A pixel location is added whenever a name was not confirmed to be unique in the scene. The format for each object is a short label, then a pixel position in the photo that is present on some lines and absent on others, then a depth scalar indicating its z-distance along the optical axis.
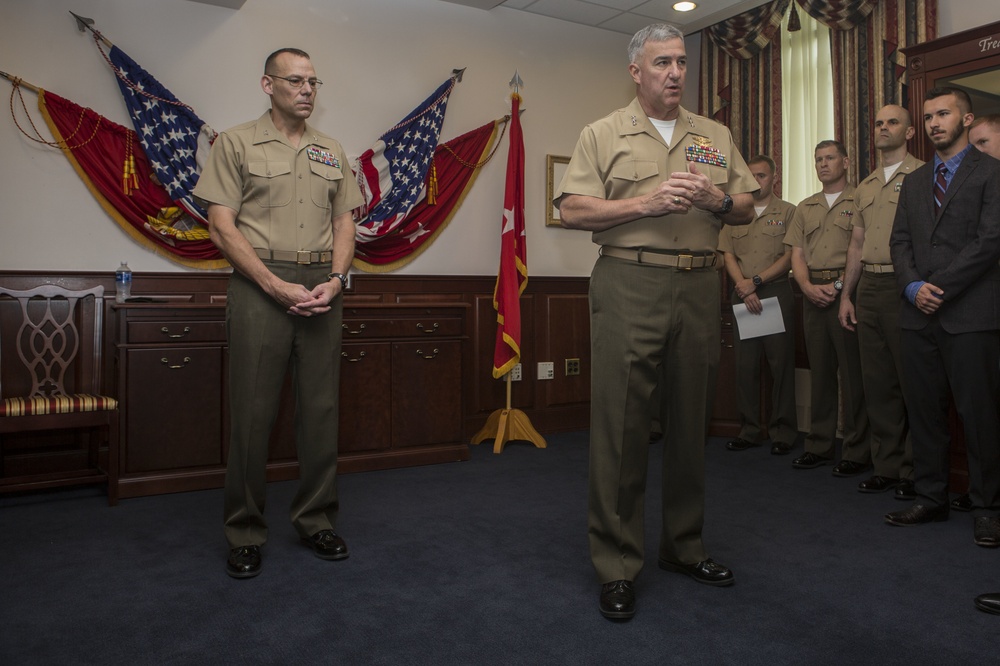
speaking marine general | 2.20
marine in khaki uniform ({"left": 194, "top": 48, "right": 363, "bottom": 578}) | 2.53
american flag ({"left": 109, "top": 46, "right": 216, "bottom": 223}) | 3.91
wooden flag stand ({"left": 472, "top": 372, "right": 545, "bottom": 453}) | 4.68
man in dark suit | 2.92
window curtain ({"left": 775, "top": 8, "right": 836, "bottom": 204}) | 4.89
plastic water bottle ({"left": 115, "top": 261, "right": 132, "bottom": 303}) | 3.83
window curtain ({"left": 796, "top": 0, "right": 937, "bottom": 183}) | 4.36
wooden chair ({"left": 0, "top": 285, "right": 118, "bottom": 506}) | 3.35
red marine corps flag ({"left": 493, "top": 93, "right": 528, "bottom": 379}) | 4.62
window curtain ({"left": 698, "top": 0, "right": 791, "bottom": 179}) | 5.14
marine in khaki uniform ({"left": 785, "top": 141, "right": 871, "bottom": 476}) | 3.96
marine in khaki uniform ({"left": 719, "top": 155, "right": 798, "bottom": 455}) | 4.50
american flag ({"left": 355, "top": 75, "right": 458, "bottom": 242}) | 4.53
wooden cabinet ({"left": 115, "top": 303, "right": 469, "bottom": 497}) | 3.50
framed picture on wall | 5.23
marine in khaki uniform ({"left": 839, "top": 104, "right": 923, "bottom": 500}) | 3.55
